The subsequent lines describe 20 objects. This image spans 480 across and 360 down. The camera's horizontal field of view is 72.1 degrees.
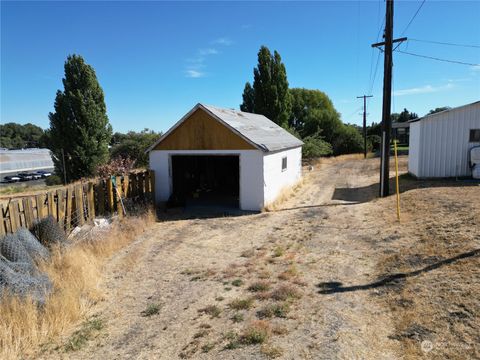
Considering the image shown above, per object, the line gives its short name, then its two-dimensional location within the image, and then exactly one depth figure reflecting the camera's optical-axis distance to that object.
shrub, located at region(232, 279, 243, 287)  6.41
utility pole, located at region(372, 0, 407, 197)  13.55
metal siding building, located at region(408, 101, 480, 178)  16.25
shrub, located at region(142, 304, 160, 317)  5.48
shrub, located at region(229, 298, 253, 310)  5.45
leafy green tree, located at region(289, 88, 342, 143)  47.22
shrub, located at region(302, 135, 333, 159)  34.09
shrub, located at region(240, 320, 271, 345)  4.45
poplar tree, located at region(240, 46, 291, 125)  32.06
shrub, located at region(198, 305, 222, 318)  5.29
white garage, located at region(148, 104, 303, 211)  13.12
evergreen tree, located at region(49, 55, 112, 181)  22.39
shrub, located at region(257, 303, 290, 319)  5.12
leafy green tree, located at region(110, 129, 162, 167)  27.64
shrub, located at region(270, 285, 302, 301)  5.69
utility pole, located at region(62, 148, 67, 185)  22.25
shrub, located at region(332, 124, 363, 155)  46.56
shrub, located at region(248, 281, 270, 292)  6.11
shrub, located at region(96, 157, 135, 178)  18.70
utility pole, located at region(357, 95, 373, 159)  41.28
